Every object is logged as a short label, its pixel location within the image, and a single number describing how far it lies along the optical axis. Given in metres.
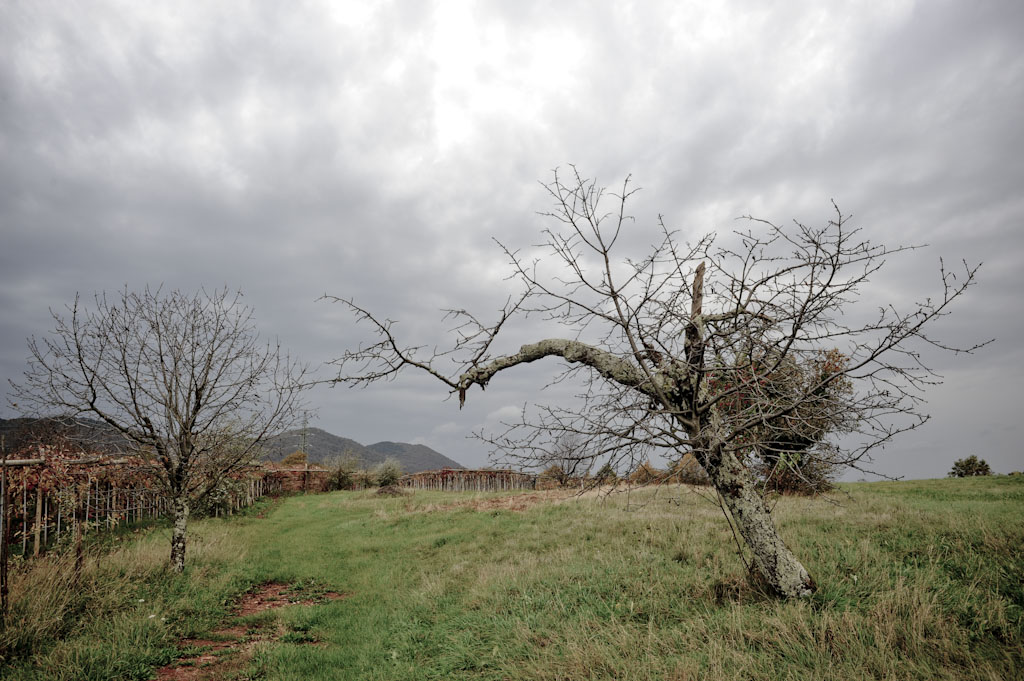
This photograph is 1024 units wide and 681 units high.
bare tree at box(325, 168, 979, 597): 4.75
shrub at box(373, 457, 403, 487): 27.34
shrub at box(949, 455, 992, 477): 22.44
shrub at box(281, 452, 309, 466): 33.19
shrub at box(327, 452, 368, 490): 29.27
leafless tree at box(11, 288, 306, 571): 8.66
